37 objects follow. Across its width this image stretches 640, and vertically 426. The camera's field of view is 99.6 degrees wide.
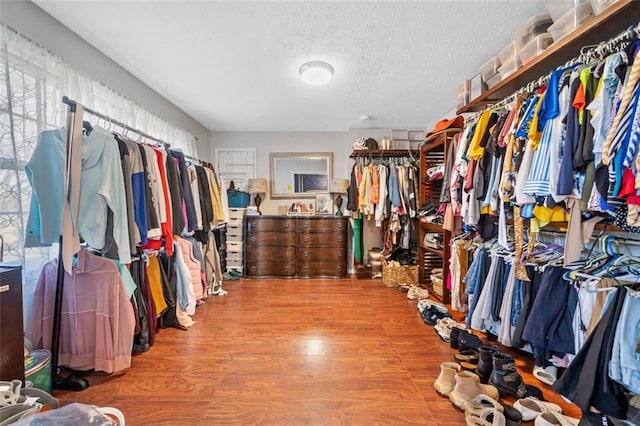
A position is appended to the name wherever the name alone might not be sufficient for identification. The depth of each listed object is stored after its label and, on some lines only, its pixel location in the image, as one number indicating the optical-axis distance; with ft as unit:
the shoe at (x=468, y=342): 6.07
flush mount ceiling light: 7.26
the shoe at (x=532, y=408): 4.27
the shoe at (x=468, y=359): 5.43
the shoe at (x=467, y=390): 4.56
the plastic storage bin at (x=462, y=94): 7.74
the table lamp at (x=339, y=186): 13.24
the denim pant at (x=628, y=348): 3.33
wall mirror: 14.24
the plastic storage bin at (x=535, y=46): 5.18
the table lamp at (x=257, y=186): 13.50
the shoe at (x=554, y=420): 3.98
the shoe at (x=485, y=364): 5.15
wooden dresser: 12.68
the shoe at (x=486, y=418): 3.98
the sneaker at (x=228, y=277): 12.39
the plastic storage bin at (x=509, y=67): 5.88
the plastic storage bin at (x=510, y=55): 5.86
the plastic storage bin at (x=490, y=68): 6.64
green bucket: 4.38
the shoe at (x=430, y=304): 8.13
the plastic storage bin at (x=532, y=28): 5.30
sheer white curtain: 4.63
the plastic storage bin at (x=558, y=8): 4.79
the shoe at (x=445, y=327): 6.89
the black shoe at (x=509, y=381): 4.73
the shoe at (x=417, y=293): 9.75
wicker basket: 11.14
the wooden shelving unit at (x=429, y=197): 9.71
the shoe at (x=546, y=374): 5.19
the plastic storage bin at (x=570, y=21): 4.43
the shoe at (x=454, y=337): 6.44
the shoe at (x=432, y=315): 7.76
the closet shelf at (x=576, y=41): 3.84
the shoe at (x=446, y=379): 4.91
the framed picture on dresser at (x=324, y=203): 13.91
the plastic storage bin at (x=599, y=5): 3.95
